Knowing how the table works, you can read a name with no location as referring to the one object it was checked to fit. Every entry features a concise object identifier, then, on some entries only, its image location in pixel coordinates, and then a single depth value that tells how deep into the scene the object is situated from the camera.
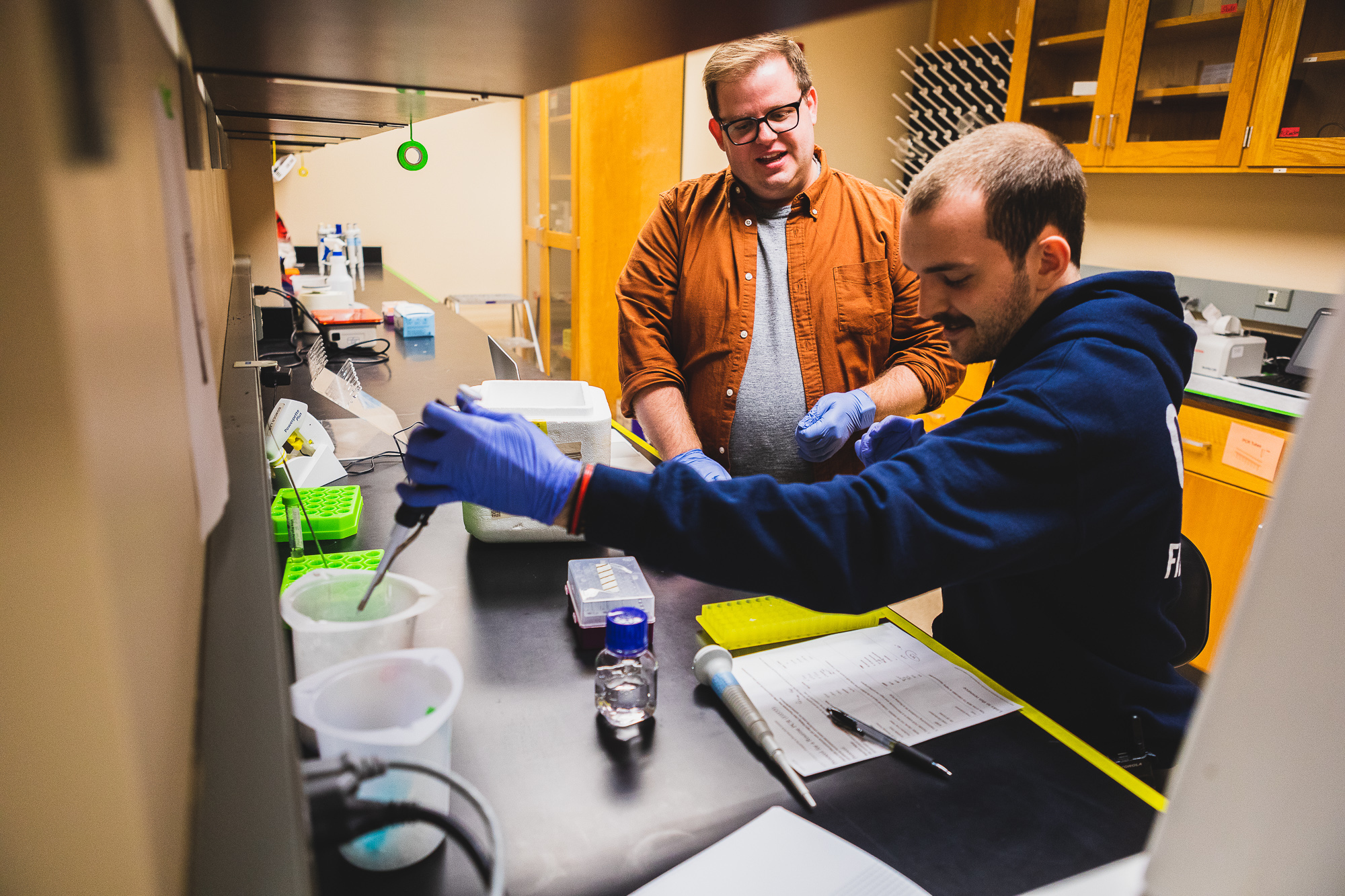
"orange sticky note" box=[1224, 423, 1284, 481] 2.36
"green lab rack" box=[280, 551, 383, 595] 1.13
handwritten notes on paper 0.92
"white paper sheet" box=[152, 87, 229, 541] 0.57
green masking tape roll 1.38
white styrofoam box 1.34
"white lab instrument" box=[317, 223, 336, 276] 4.05
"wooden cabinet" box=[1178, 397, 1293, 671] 2.46
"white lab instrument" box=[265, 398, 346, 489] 1.45
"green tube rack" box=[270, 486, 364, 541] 1.26
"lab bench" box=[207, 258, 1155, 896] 0.74
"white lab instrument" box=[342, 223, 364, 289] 4.55
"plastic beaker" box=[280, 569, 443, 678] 0.79
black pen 0.88
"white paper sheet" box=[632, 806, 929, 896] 0.72
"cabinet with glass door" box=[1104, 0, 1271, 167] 2.58
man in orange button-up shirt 1.91
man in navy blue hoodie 0.86
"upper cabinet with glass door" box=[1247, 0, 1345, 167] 2.41
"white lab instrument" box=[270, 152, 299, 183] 4.48
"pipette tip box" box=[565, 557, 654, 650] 1.07
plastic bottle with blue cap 0.93
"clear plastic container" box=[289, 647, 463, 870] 0.67
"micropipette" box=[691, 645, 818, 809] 0.87
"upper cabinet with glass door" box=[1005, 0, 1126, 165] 2.98
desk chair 1.19
